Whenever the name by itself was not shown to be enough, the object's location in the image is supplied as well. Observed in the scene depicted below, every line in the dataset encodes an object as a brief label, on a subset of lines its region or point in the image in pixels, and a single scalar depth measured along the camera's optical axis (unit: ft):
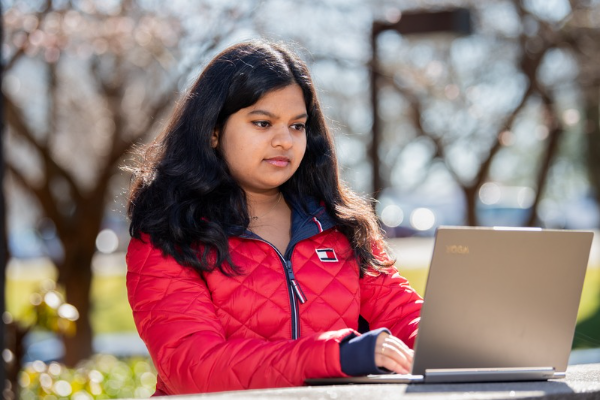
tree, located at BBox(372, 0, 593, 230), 37.45
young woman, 7.90
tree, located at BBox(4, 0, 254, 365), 24.22
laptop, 6.56
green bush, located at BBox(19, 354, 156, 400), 19.47
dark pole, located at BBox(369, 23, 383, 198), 25.22
